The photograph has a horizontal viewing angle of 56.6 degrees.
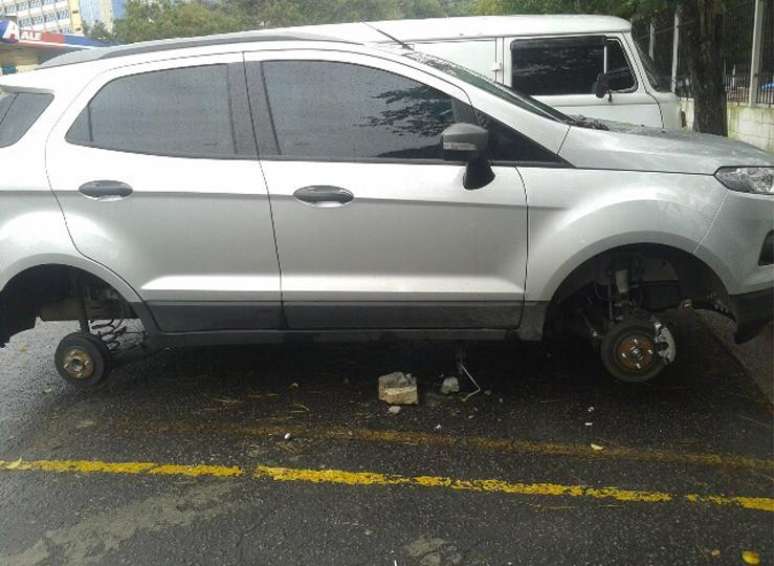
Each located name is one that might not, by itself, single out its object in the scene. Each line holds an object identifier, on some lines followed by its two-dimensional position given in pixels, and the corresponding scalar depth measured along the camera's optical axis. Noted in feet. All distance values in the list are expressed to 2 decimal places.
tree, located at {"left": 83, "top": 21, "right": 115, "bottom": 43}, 184.18
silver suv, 11.32
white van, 24.66
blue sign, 114.73
